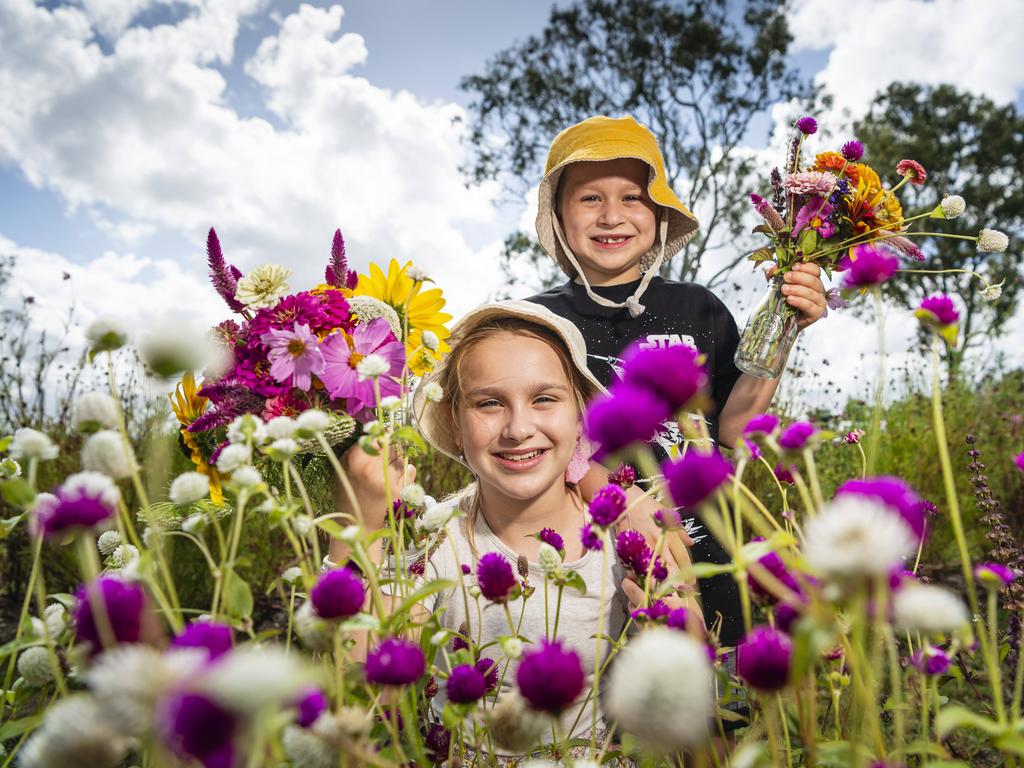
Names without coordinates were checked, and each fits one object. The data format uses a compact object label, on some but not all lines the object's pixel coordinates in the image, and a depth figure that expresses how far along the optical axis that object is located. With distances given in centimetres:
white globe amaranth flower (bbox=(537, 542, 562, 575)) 85
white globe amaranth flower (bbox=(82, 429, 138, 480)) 51
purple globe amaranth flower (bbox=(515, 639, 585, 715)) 45
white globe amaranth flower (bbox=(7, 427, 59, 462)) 58
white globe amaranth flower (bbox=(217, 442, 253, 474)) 61
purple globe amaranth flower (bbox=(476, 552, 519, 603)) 74
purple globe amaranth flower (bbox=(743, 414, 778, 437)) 64
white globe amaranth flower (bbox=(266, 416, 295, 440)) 68
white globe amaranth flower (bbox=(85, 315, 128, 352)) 57
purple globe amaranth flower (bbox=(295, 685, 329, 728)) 42
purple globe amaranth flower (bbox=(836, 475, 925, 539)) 50
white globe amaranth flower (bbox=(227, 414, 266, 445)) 66
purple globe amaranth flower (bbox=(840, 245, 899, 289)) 61
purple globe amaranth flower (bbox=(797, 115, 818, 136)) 157
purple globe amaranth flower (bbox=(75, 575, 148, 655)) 41
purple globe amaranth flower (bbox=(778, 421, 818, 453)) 53
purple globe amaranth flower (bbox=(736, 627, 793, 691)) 43
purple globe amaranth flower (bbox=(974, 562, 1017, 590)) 50
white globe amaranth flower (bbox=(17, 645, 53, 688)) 70
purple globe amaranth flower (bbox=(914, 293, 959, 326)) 57
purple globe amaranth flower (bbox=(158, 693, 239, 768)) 28
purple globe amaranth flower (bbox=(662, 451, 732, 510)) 41
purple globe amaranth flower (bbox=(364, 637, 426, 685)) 51
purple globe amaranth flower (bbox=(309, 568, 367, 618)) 51
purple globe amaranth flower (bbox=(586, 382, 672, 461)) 41
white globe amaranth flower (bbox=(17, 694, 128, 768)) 32
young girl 146
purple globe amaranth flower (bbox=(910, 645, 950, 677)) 59
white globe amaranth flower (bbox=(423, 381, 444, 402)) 96
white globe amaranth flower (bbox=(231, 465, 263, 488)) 59
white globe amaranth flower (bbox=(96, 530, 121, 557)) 99
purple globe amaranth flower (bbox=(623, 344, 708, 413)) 43
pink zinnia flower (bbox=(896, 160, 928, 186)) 154
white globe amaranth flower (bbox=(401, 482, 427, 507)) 93
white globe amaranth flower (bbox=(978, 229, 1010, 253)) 144
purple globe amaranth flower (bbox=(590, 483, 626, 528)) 74
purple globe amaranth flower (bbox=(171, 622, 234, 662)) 41
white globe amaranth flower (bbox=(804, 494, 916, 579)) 31
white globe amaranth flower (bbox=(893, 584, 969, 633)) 38
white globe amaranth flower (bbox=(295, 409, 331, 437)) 66
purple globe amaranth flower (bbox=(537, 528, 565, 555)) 100
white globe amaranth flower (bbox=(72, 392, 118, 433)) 56
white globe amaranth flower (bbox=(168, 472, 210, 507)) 62
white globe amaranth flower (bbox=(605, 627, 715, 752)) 31
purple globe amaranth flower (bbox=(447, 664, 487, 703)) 58
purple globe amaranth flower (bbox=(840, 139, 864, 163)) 153
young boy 210
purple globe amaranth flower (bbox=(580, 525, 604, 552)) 81
